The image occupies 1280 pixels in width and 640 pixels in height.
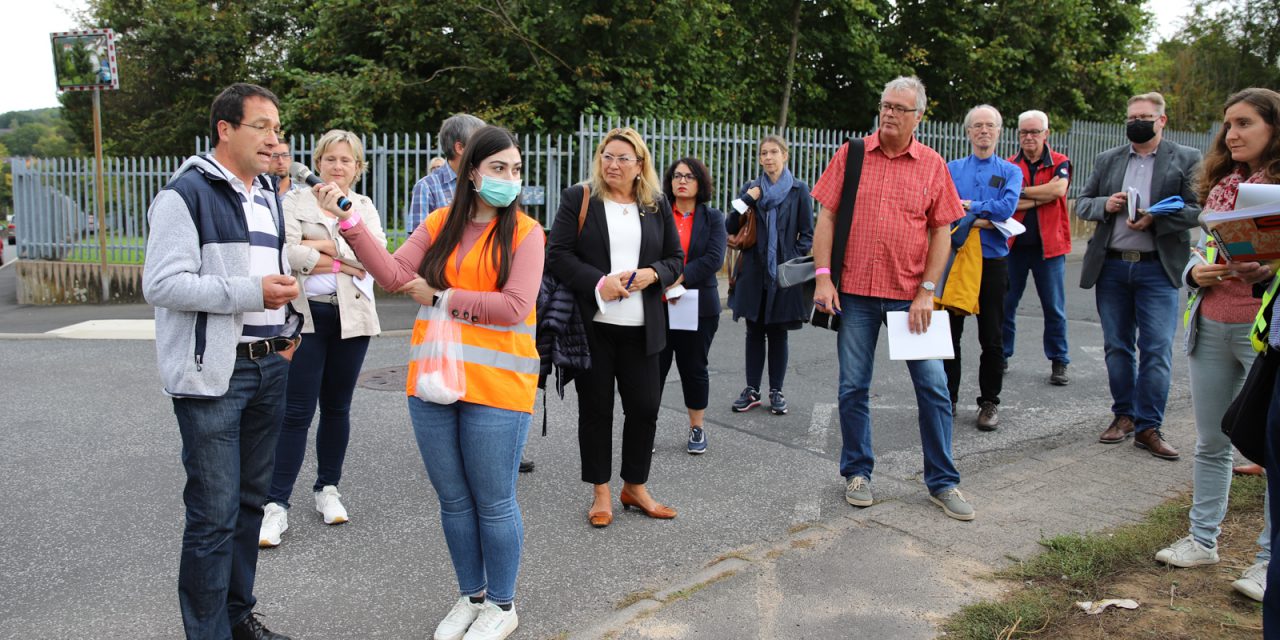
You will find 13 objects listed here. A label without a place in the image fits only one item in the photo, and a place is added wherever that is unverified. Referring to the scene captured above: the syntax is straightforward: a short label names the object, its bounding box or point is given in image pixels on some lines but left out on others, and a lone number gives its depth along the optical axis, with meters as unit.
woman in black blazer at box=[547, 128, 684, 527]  4.38
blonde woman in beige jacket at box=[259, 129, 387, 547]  4.13
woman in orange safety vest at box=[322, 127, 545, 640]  3.19
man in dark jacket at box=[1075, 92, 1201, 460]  5.46
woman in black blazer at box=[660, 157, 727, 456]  5.52
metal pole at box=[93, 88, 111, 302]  12.12
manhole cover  7.11
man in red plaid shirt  4.55
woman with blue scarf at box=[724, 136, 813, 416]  6.34
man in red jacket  6.72
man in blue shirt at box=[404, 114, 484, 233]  4.66
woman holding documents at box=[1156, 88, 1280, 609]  3.73
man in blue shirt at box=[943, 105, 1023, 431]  6.00
